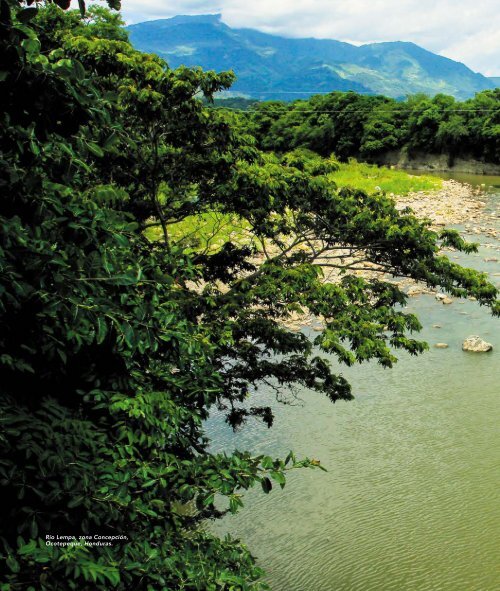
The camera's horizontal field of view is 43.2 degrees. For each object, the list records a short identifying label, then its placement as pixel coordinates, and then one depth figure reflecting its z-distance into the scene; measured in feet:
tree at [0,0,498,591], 10.77
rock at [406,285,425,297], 69.56
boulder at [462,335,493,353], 52.85
